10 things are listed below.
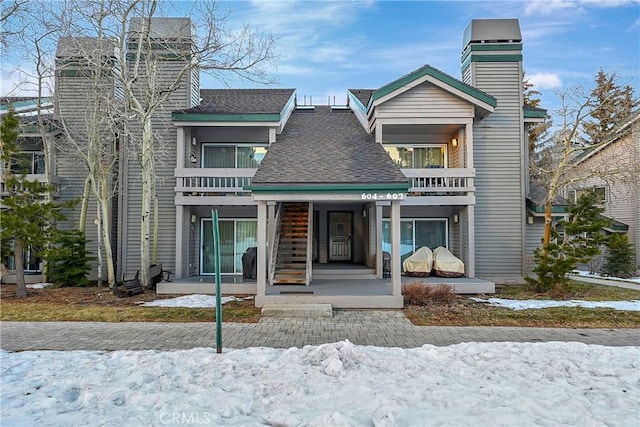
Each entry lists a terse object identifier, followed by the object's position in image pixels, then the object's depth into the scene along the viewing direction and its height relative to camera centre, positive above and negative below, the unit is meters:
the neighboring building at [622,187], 16.63 +1.95
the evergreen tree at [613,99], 13.33 +4.85
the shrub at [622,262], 16.97 -1.54
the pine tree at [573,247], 11.70 -0.63
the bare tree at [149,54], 11.80 +5.57
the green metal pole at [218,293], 5.79 -0.99
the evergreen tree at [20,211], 11.06 +0.45
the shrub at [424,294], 10.55 -1.81
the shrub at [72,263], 13.51 -1.23
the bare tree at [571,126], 12.57 +3.39
